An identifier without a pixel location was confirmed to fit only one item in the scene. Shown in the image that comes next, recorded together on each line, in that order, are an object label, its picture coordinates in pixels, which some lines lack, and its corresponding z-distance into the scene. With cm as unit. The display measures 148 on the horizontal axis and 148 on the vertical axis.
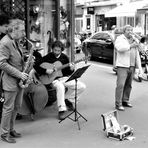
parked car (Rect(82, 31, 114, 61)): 1419
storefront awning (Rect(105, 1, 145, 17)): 2039
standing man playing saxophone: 445
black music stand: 536
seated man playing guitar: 592
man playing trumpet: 631
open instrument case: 490
